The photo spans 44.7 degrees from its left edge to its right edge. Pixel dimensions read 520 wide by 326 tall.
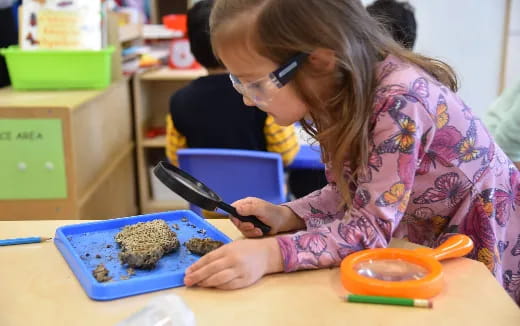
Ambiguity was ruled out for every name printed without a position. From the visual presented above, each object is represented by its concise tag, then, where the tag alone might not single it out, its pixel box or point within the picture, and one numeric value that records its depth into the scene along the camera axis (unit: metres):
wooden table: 0.63
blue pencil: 0.84
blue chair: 1.55
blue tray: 0.68
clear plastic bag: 0.59
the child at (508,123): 1.70
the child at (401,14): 1.67
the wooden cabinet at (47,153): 1.65
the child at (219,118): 1.72
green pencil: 0.65
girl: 0.75
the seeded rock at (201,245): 0.77
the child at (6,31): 2.00
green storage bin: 1.88
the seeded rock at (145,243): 0.73
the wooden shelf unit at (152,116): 2.53
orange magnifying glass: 0.66
